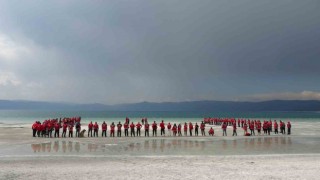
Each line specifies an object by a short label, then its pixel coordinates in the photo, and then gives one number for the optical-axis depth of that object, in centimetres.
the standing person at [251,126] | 3915
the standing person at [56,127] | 3544
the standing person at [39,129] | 3568
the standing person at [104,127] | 3605
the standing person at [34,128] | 3597
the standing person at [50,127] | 3558
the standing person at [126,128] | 3697
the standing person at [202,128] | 3802
